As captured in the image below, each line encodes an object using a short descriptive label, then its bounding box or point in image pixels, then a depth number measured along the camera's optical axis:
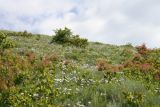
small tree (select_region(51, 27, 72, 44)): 17.73
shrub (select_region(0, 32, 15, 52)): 14.62
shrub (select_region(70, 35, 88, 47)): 17.47
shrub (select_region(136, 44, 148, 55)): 16.12
